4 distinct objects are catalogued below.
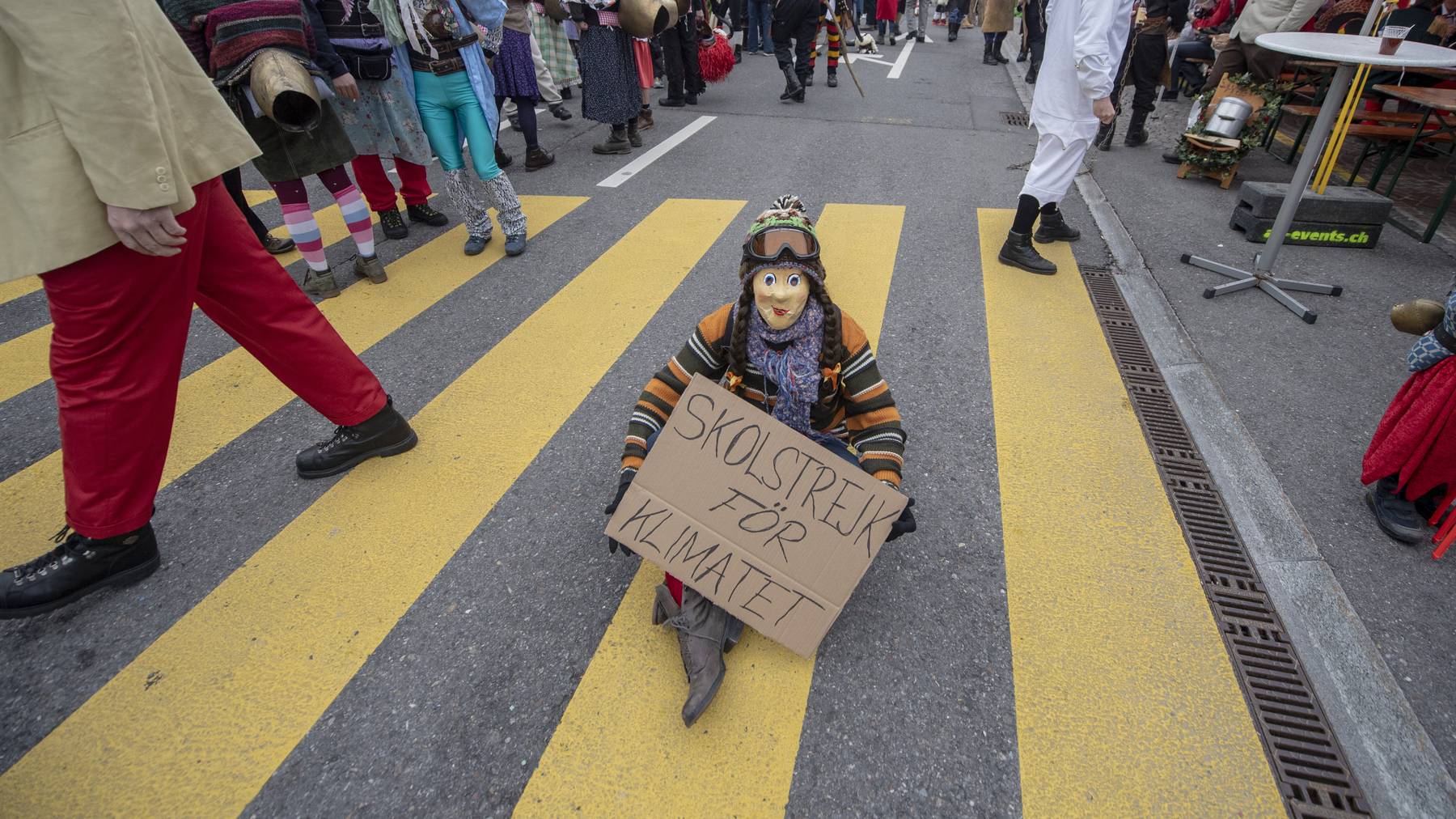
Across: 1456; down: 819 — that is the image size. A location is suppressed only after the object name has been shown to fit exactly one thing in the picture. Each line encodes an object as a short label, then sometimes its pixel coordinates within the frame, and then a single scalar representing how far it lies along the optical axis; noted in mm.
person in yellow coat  1739
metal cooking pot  5980
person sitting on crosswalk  2061
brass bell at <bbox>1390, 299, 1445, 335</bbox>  2475
